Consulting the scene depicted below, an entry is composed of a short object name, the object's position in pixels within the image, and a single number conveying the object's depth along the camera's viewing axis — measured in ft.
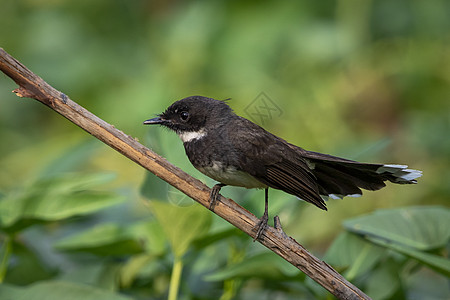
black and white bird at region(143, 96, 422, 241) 15.08
